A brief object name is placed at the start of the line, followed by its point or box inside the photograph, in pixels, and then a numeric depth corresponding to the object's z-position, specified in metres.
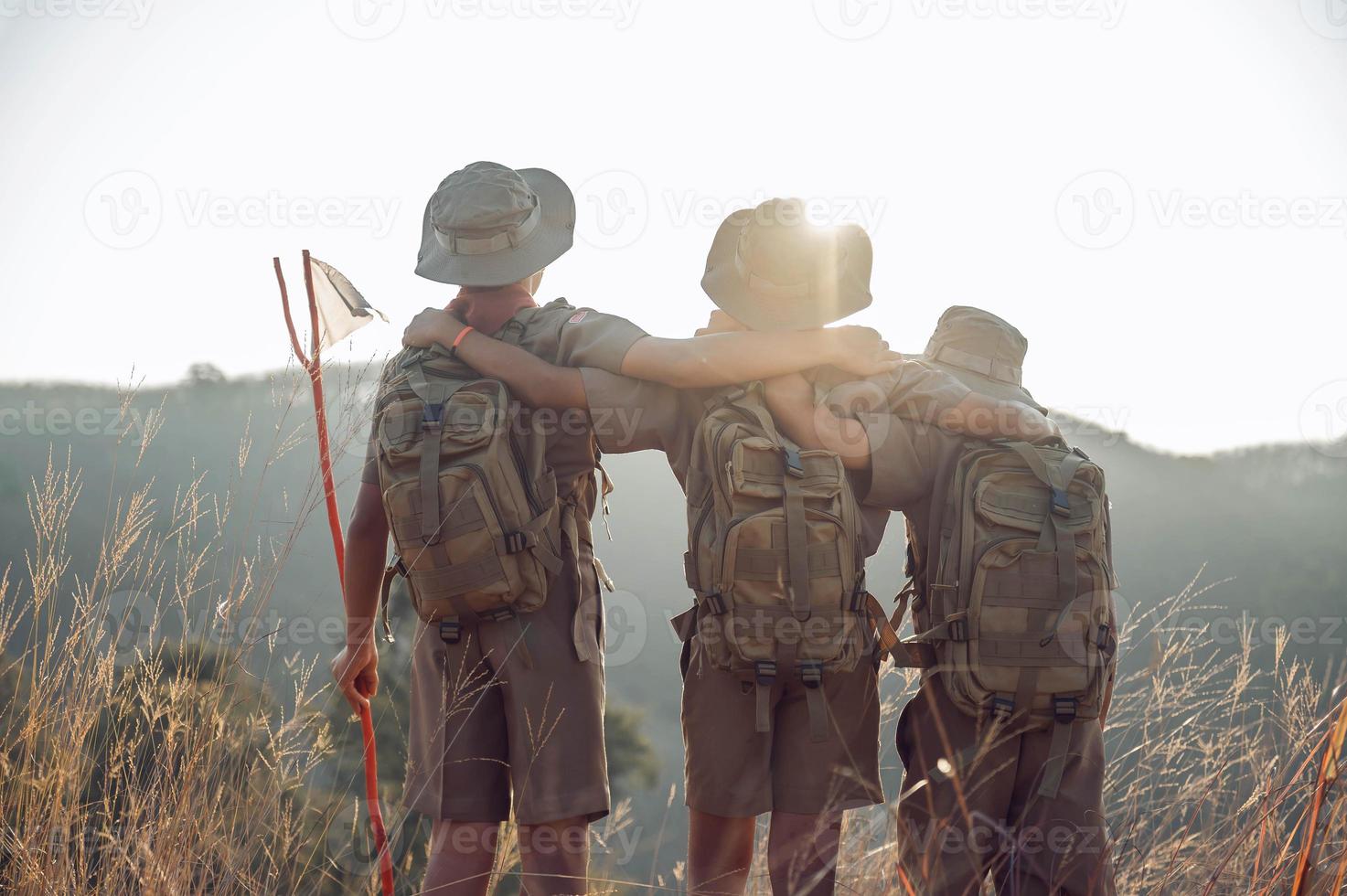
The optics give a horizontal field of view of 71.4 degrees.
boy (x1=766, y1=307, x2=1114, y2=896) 2.56
